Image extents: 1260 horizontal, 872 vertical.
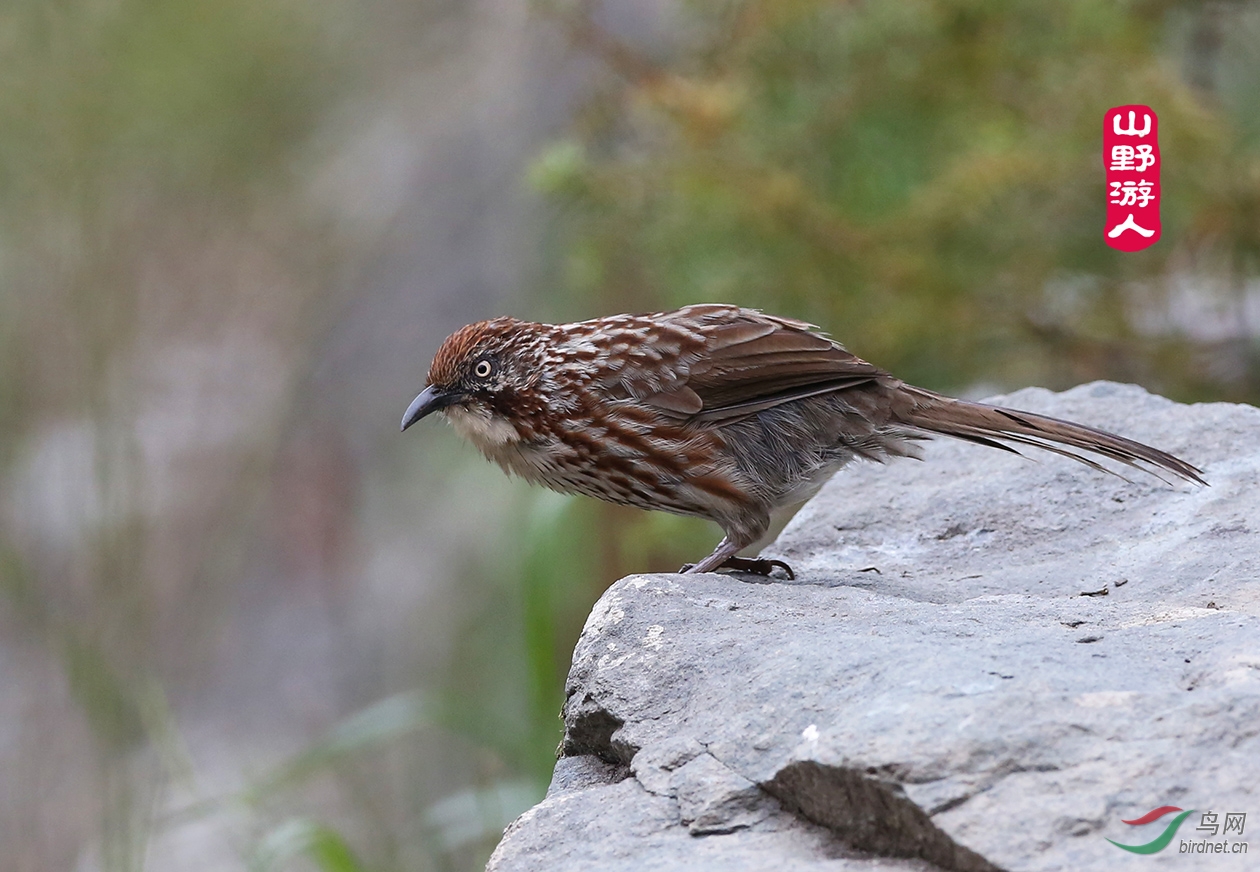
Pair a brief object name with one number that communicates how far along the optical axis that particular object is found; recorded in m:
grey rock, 4.43
